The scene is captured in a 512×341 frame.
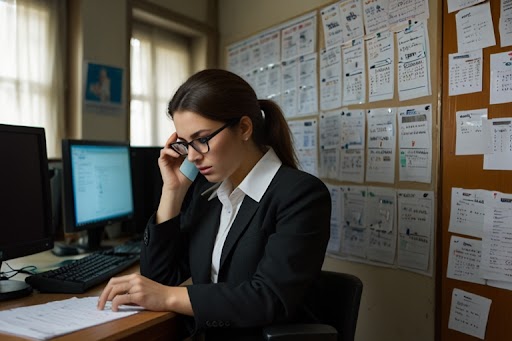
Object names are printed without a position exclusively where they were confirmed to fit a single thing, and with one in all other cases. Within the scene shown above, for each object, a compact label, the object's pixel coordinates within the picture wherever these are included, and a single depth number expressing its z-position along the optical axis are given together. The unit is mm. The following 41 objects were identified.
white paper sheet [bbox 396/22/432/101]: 1834
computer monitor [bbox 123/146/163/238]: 2174
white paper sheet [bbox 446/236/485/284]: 1658
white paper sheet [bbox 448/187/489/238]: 1648
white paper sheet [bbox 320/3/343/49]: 2211
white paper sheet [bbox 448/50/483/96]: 1658
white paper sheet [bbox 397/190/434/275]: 1828
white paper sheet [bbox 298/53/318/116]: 2350
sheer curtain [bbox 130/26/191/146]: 3102
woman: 1065
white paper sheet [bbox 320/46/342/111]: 2215
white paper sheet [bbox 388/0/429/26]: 1847
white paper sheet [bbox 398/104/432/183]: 1832
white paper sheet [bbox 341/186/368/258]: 2102
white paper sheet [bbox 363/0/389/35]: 2000
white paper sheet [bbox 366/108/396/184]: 1970
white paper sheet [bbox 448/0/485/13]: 1682
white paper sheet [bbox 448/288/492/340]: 1643
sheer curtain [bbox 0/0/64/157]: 2449
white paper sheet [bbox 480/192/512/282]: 1576
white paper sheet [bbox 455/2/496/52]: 1627
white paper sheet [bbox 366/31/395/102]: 1970
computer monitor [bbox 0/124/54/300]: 1221
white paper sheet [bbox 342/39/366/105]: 2098
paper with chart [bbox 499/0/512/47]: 1572
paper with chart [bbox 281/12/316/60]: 2367
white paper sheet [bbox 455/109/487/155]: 1647
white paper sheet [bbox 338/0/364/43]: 2104
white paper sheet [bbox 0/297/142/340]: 893
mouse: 1845
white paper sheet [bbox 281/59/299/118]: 2467
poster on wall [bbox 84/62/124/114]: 2473
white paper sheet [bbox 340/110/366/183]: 2100
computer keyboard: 1252
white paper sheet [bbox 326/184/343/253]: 2221
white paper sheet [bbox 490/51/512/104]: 1577
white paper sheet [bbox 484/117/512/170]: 1574
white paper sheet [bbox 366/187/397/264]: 1974
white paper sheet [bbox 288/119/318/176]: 2355
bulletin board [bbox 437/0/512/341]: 1597
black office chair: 1004
